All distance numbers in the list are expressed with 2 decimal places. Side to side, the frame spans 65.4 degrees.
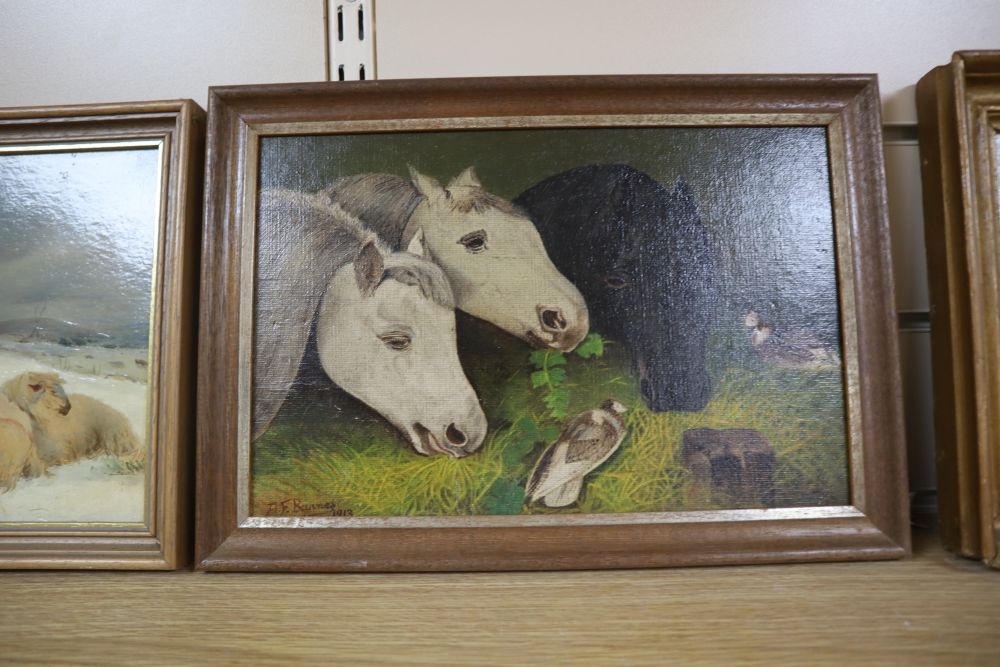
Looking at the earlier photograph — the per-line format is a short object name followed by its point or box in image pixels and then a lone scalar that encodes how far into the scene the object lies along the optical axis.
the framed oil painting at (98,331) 0.36
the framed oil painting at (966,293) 0.35
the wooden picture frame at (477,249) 0.36
